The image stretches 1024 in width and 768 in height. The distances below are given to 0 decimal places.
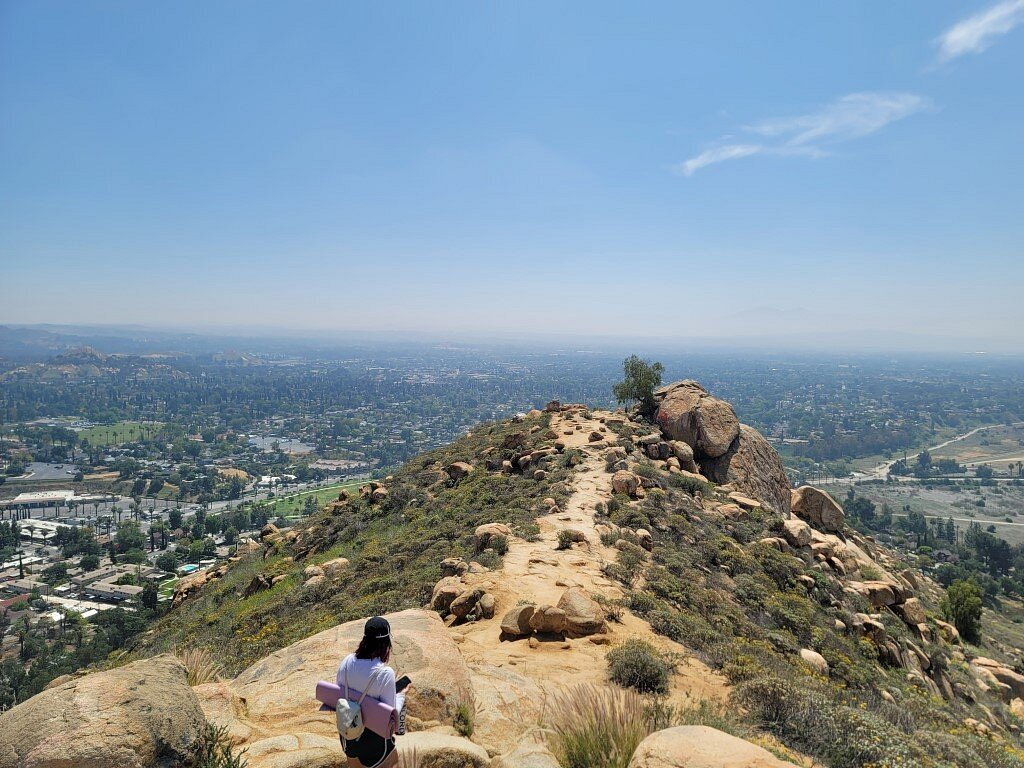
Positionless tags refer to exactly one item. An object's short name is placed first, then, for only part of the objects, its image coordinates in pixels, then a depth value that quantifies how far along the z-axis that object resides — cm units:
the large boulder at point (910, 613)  1817
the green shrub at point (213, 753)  456
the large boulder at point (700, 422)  2794
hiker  457
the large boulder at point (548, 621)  974
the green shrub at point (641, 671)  775
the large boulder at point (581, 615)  969
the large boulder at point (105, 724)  382
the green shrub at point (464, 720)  598
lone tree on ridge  3381
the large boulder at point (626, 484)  1980
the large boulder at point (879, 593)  1817
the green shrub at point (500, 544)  1411
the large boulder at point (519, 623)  973
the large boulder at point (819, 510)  2867
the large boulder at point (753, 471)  2733
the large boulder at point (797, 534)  1928
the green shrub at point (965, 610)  2270
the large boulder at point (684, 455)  2598
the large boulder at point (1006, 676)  1780
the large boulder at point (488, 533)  1471
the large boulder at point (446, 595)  1126
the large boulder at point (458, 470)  2675
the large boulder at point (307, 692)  516
